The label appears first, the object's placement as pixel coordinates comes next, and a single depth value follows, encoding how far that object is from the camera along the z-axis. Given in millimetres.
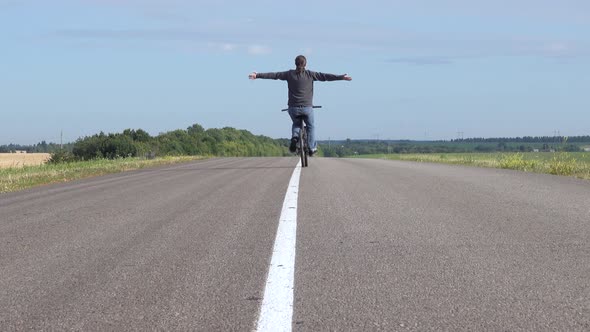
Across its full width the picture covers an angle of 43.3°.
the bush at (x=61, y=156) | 40966
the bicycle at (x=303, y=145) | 18938
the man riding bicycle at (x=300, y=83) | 17766
